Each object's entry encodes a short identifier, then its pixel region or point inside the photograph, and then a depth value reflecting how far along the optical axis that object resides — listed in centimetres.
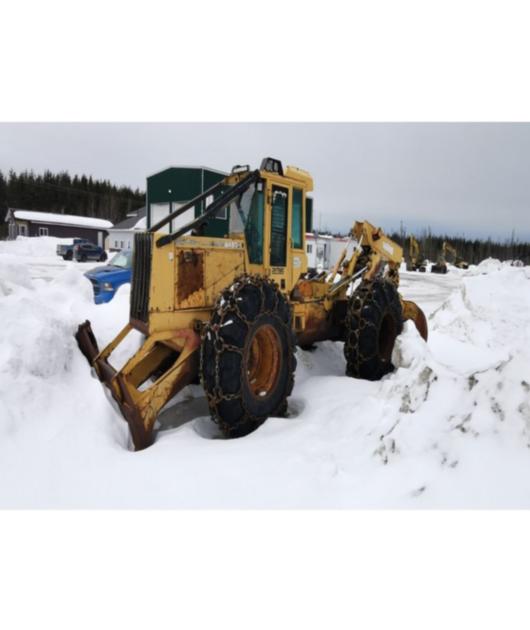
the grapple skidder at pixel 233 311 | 318
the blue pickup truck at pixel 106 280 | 720
